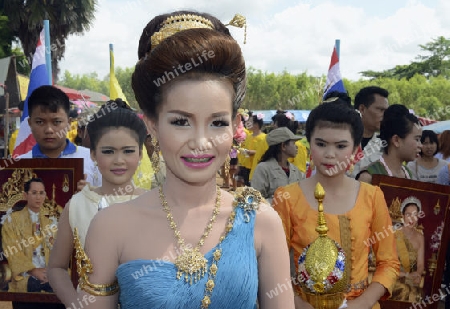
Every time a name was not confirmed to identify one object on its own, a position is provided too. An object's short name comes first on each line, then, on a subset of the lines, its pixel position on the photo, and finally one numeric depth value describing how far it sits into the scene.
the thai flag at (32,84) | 5.09
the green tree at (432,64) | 51.30
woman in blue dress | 1.66
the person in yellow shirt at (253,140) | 9.31
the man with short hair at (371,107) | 4.98
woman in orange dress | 2.68
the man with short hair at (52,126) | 3.64
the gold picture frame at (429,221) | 3.31
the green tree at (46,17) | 22.80
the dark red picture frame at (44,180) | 3.21
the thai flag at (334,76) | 6.28
